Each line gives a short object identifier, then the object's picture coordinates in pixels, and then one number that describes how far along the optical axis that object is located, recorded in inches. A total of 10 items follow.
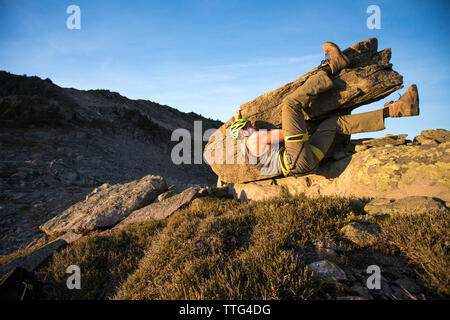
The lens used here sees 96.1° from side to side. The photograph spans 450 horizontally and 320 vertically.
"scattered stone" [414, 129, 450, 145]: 181.0
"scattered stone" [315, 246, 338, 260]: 117.3
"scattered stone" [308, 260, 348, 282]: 99.2
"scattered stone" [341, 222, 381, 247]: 123.3
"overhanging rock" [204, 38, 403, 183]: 219.8
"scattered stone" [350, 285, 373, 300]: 88.6
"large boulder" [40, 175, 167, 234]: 269.9
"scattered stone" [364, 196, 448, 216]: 139.9
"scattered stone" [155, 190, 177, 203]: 295.0
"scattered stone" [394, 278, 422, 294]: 90.4
